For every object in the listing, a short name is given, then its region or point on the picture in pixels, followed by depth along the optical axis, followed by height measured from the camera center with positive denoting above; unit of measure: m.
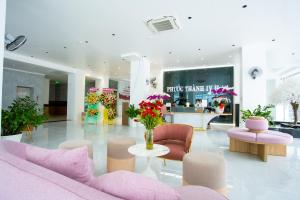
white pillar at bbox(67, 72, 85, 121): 10.97 +0.50
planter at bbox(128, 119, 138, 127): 8.60 -0.95
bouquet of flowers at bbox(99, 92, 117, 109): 6.79 +0.29
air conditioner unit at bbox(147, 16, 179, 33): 4.38 +2.24
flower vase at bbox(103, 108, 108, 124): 9.38 -0.69
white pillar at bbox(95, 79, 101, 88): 13.54 +1.75
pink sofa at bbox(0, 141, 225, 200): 0.71 -0.37
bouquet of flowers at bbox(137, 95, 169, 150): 2.17 -0.11
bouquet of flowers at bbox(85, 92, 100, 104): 8.34 +0.34
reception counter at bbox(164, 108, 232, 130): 7.65 -0.55
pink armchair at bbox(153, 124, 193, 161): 2.95 -0.57
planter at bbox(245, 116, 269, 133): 3.91 -0.41
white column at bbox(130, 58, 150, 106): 8.48 +1.28
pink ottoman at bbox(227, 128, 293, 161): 3.67 -0.76
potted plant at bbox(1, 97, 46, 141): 3.61 -0.34
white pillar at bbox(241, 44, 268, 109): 6.02 +0.97
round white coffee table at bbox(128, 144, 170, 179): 2.17 -0.61
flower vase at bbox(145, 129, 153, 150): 2.33 -0.48
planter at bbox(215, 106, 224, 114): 7.30 -0.15
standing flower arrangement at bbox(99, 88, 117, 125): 6.77 +0.24
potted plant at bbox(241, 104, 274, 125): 4.83 -0.20
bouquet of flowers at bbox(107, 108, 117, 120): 7.86 -0.37
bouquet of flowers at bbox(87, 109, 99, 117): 9.45 -0.40
